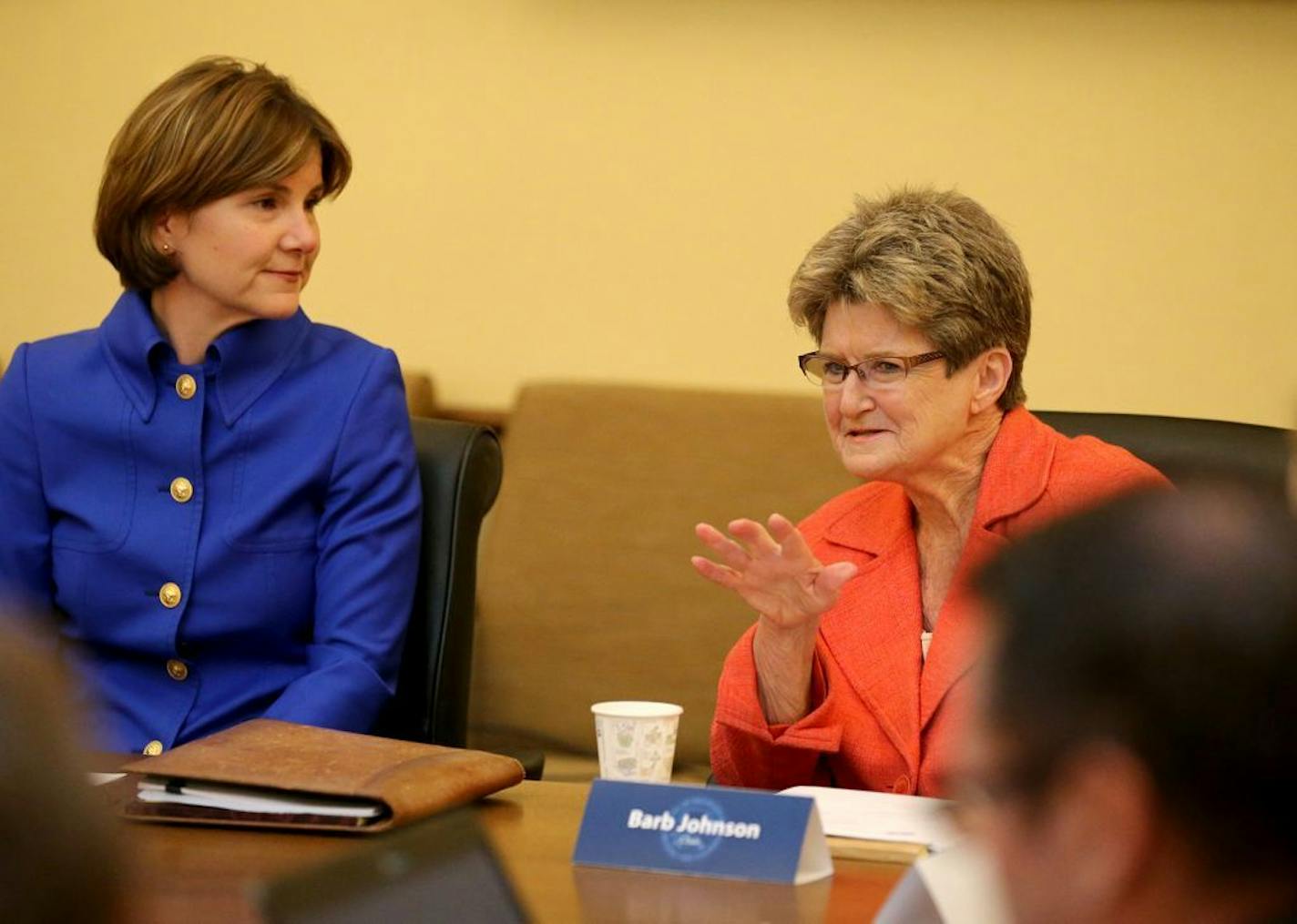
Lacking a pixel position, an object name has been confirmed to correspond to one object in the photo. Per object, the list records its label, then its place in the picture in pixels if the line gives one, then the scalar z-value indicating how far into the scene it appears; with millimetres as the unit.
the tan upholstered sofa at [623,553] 5168
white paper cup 4413
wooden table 4144
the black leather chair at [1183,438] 4687
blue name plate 4198
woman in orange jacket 4589
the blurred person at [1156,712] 2513
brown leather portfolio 4301
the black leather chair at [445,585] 4797
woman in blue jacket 4784
